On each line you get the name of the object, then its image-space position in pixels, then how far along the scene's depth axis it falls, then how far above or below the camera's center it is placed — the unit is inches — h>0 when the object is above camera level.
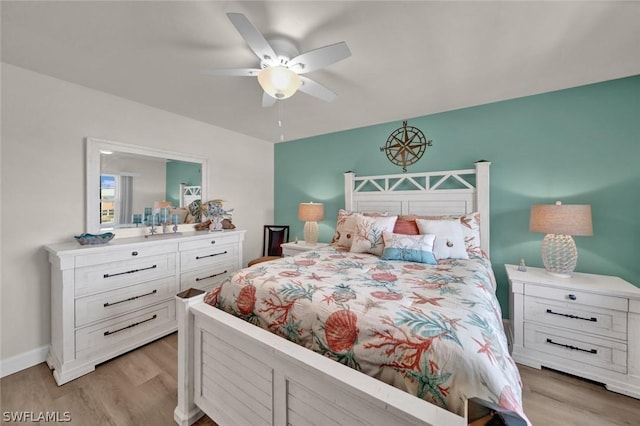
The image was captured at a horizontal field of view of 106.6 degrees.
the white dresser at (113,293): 72.4 -29.1
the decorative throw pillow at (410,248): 77.3 -12.0
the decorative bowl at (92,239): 80.0 -9.6
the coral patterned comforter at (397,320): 31.4 -18.5
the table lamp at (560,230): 73.8 -5.0
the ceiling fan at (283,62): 55.6 +37.8
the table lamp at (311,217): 131.4 -2.7
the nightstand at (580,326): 65.7 -33.5
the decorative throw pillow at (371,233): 91.2 -8.3
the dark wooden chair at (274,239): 153.4 -17.7
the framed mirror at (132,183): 89.7 +12.2
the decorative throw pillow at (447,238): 82.1 -8.8
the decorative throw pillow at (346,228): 105.5 -7.2
